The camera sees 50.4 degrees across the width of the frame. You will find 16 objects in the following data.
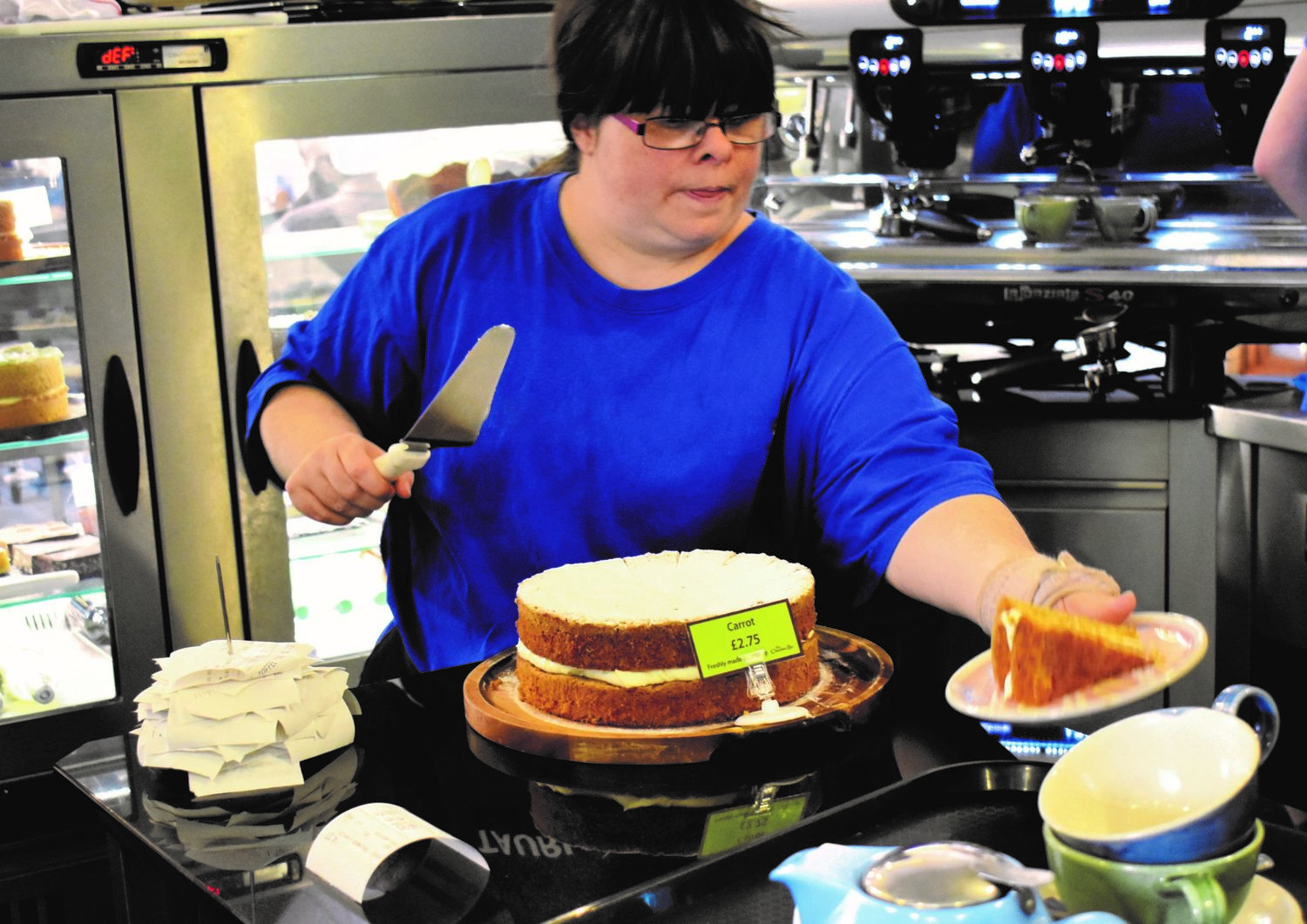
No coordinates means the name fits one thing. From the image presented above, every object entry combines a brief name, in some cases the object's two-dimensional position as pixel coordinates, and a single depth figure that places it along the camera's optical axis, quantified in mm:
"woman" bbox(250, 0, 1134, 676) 1682
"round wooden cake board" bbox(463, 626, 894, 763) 1208
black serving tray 994
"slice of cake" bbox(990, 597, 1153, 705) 995
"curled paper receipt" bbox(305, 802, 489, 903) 1009
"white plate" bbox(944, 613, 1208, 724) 934
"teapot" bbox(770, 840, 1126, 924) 747
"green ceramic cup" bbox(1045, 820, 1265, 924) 760
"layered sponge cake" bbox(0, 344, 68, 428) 2666
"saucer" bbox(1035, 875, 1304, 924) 853
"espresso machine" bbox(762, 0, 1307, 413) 2814
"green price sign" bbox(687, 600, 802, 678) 1238
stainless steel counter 2596
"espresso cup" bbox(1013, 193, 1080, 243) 2967
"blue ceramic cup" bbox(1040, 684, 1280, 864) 800
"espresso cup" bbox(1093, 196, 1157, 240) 2912
